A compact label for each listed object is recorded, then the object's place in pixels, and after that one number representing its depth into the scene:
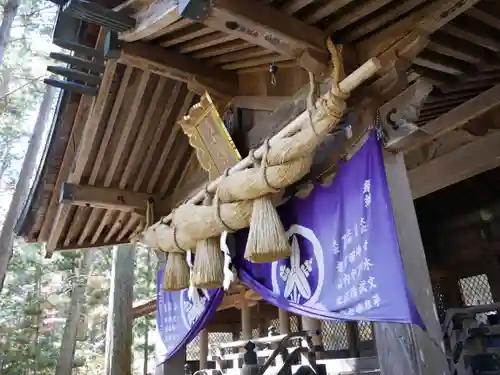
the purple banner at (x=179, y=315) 4.24
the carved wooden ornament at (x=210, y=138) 3.63
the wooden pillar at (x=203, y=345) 10.18
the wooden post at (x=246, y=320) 9.28
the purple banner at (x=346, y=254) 2.31
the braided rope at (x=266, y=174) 2.54
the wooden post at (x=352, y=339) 7.92
